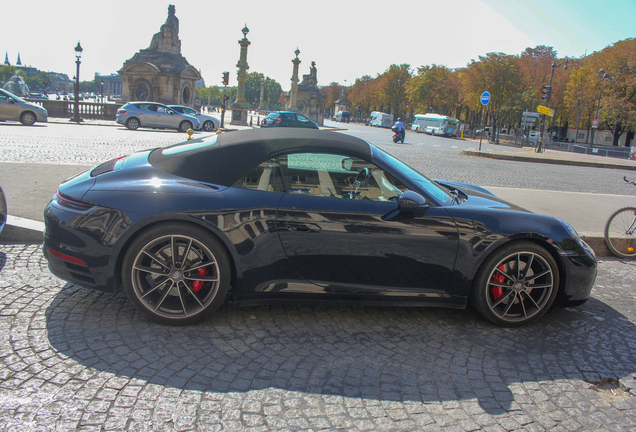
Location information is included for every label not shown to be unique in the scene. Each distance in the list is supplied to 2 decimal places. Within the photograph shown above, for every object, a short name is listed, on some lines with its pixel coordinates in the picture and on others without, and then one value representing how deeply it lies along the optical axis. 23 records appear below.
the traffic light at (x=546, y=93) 31.73
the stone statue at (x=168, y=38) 48.81
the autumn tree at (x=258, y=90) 169.12
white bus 57.53
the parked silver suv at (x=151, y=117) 25.81
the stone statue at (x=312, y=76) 78.81
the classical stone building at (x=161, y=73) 45.06
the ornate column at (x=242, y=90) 43.93
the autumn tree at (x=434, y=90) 73.94
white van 81.19
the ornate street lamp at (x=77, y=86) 29.27
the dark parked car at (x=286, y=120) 29.89
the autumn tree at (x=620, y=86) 47.56
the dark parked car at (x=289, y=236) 3.32
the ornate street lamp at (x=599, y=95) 45.66
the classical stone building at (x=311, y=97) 76.25
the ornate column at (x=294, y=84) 64.44
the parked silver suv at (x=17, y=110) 21.86
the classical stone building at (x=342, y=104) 142.25
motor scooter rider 30.98
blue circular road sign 25.50
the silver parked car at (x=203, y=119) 27.48
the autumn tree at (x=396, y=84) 101.88
